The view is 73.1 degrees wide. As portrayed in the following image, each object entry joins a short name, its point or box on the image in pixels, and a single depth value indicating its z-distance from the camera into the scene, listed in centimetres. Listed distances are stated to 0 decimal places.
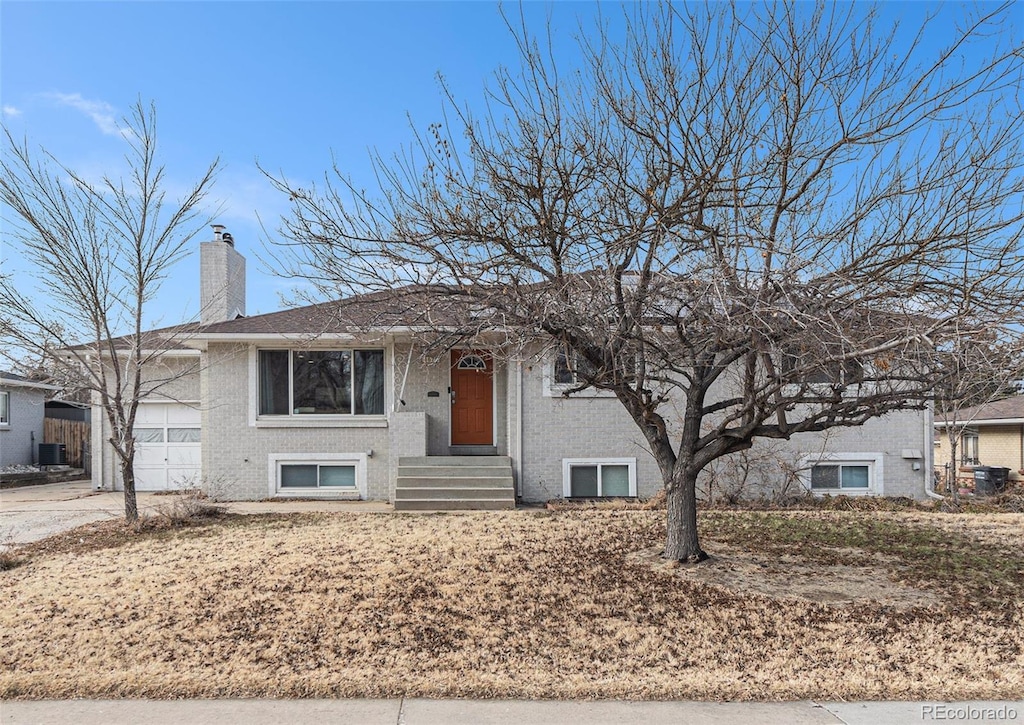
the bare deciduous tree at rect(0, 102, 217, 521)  934
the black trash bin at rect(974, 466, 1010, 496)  2036
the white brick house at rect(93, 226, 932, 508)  1270
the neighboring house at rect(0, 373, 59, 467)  2041
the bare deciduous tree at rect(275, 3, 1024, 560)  580
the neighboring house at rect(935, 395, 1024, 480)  2458
